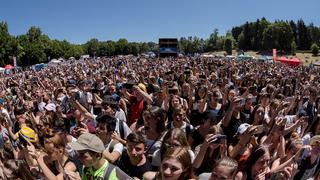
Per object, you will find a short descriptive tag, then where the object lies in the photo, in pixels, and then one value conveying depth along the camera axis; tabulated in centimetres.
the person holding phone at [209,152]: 245
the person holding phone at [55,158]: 240
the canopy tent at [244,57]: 3687
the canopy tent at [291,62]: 2647
